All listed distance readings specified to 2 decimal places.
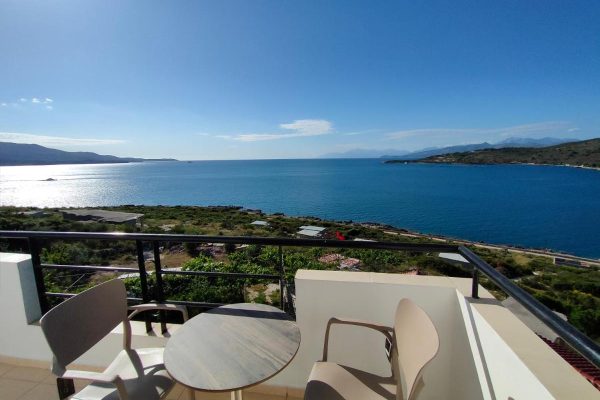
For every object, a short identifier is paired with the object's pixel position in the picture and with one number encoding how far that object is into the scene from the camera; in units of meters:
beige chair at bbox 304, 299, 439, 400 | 0.99
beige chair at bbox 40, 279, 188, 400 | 1.13
